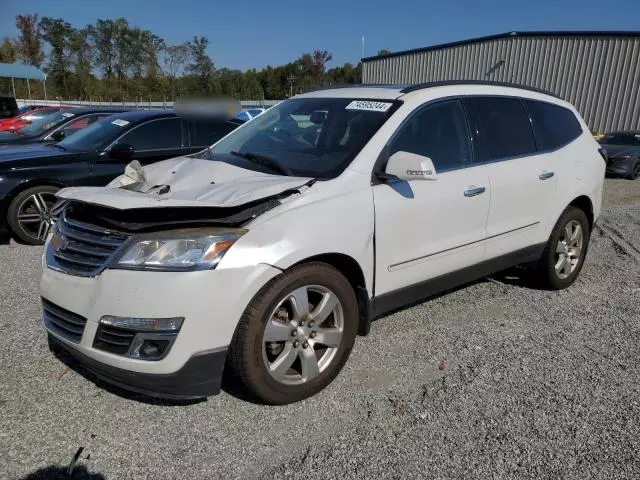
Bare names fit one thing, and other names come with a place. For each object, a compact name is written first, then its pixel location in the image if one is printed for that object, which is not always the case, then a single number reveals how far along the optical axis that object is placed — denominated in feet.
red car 54.60
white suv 8.33
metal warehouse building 65.87
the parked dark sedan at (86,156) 20.07
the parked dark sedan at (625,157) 48.14
